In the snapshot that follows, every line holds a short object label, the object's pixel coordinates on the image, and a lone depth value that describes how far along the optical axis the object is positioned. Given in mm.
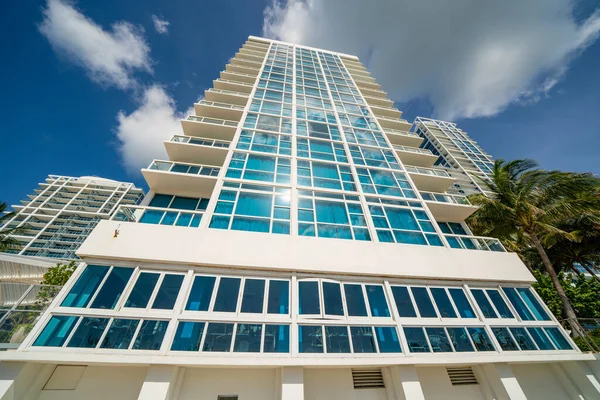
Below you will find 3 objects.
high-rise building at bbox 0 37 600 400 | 6281
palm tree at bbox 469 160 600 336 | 12508
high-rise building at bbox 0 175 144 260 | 56000
